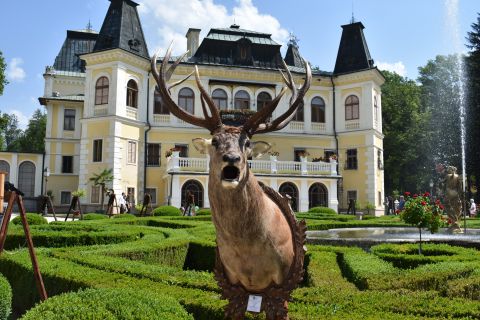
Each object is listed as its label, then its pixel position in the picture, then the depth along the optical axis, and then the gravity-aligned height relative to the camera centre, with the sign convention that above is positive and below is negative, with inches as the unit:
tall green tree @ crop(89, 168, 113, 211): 1173.5 +52.8
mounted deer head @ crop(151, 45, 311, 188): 115.5 +20.3
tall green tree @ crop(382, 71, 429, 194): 1715.1 +253.9
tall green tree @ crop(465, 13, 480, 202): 1423.5 +311.7
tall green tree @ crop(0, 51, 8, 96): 1325.3 +366.1
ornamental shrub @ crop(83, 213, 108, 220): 801.3 -31.9
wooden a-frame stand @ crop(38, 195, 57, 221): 1019.3 -17.1
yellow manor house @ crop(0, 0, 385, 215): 1240.2 +230.0
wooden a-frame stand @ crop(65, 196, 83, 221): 814.3 -3.9
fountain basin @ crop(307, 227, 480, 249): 405.7 -37.9
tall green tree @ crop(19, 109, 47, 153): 2547.5 +361.3
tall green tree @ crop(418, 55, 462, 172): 1535.4 +310.2
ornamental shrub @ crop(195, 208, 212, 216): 920.2 -25.0
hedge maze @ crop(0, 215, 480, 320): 148.1 -41.9
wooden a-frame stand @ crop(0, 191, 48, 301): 211.8 -15.2
